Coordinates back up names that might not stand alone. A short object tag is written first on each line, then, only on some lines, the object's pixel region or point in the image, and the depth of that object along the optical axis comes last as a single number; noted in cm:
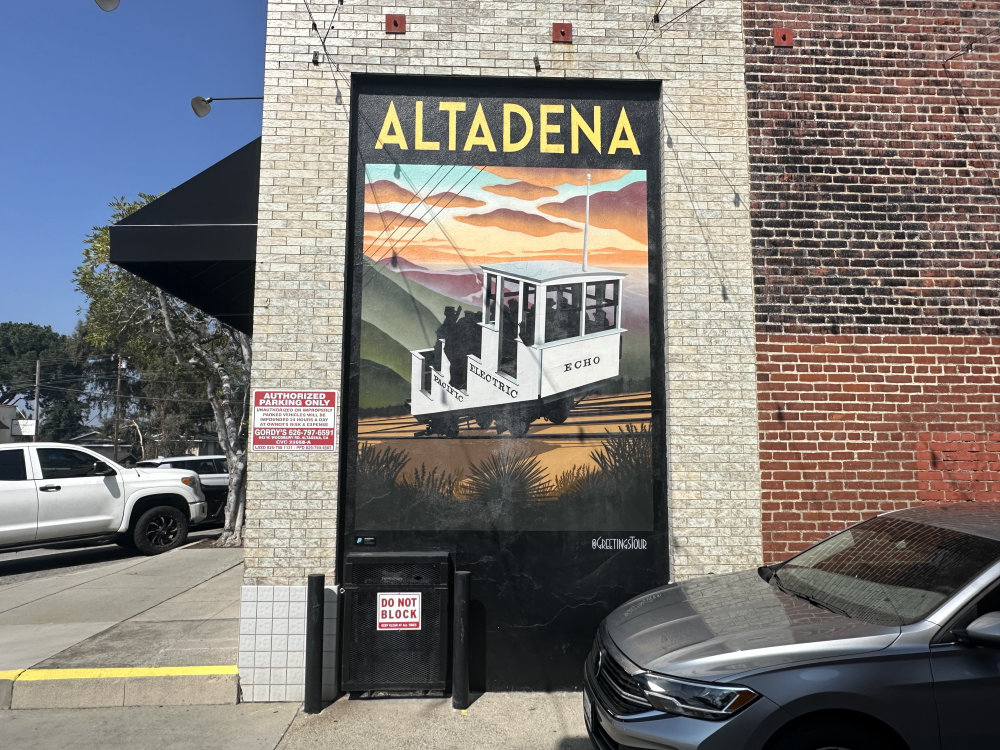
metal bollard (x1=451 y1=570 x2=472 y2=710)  527
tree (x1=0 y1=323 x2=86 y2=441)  7431
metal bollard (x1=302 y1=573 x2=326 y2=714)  521
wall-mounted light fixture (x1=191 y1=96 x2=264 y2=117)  1035
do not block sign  538
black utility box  534
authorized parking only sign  573
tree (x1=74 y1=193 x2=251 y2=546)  1473
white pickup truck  1115
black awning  614
